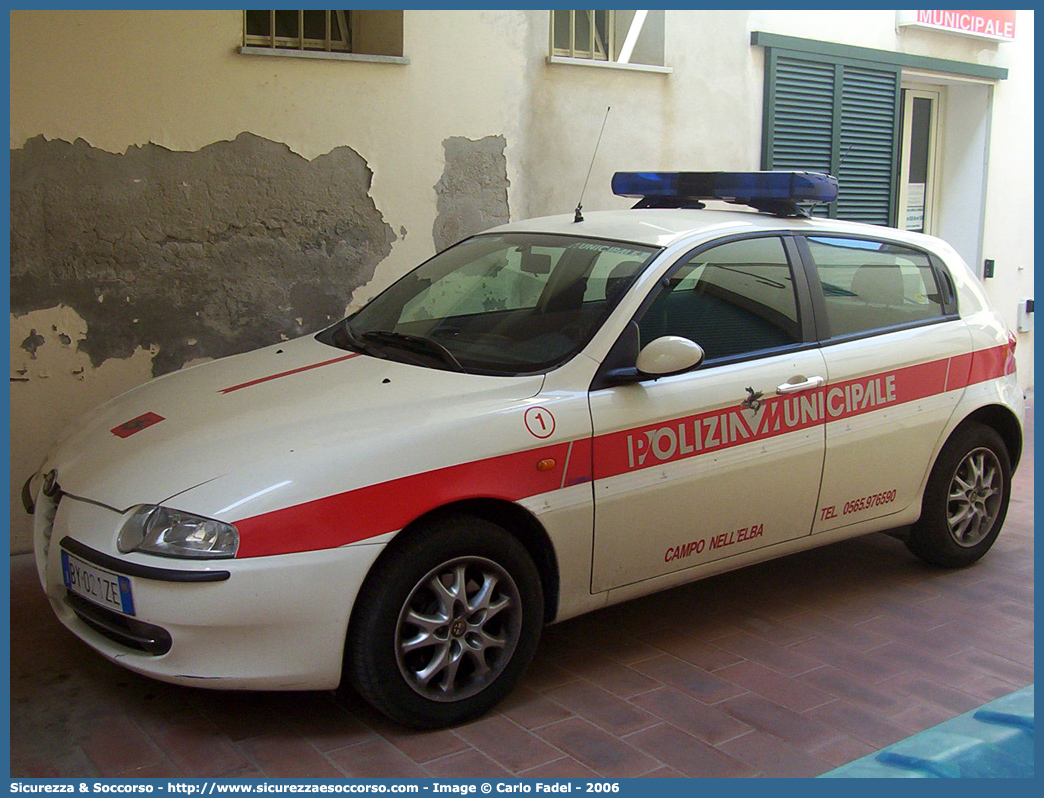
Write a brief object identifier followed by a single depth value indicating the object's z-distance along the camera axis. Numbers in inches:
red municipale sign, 350.3
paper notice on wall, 395.4
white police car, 135.0
